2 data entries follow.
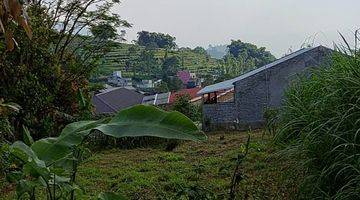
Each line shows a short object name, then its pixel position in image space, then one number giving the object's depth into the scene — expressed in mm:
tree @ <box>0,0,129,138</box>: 7918
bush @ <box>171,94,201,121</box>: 13867
